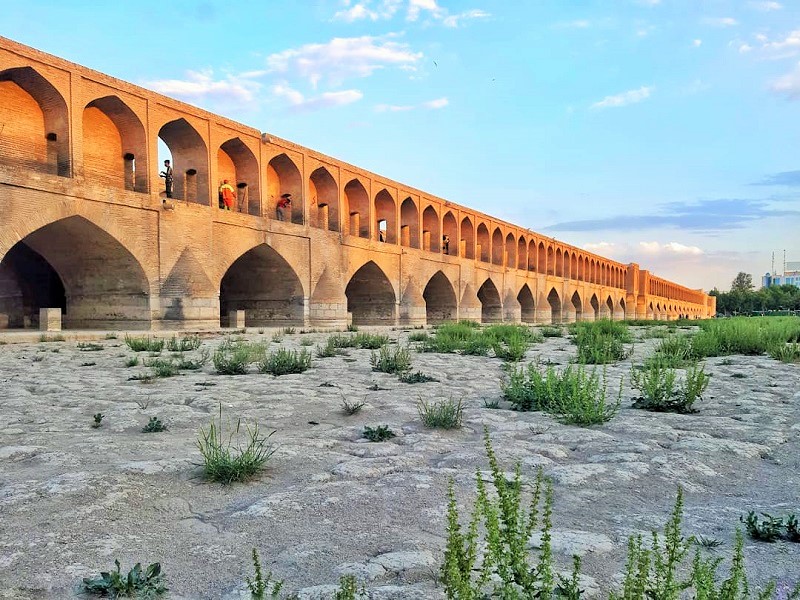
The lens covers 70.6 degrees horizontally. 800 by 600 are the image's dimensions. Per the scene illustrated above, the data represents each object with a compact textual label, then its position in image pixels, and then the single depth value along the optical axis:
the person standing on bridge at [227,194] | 17.50
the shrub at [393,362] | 6.04
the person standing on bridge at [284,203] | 19.41
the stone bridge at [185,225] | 12.97
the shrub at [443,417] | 3.47
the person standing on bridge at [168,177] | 16.06
